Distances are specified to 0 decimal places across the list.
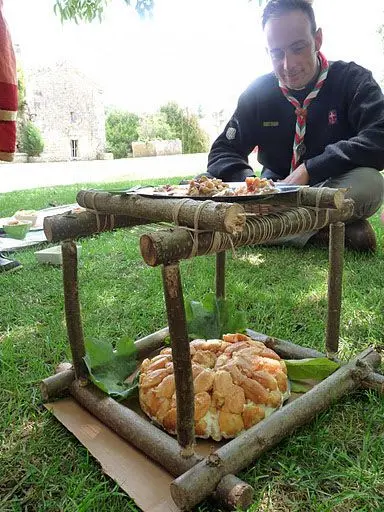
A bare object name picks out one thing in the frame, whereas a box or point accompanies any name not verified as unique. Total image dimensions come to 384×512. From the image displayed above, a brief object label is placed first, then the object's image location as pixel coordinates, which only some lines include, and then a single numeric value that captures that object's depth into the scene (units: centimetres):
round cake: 98
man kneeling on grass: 195
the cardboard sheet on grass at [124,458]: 86
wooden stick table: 80
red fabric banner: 121
